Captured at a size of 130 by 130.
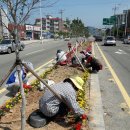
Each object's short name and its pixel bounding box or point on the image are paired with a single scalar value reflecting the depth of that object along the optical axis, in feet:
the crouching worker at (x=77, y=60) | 19.33
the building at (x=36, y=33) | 174.85
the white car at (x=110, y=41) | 71.64
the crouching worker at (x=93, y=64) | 18.37
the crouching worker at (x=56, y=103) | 8.13
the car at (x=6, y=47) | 40.85
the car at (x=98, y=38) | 113.21
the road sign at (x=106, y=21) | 130.71
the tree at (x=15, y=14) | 7.43
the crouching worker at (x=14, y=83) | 12.52
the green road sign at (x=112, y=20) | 129.69
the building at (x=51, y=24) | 259.55
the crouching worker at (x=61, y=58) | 20.49
